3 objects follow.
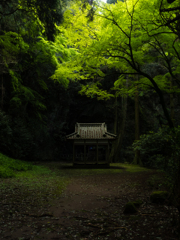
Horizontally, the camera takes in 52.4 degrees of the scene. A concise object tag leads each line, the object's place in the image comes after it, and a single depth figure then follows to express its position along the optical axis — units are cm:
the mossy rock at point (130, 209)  409
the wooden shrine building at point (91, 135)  1347
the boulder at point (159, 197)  452
